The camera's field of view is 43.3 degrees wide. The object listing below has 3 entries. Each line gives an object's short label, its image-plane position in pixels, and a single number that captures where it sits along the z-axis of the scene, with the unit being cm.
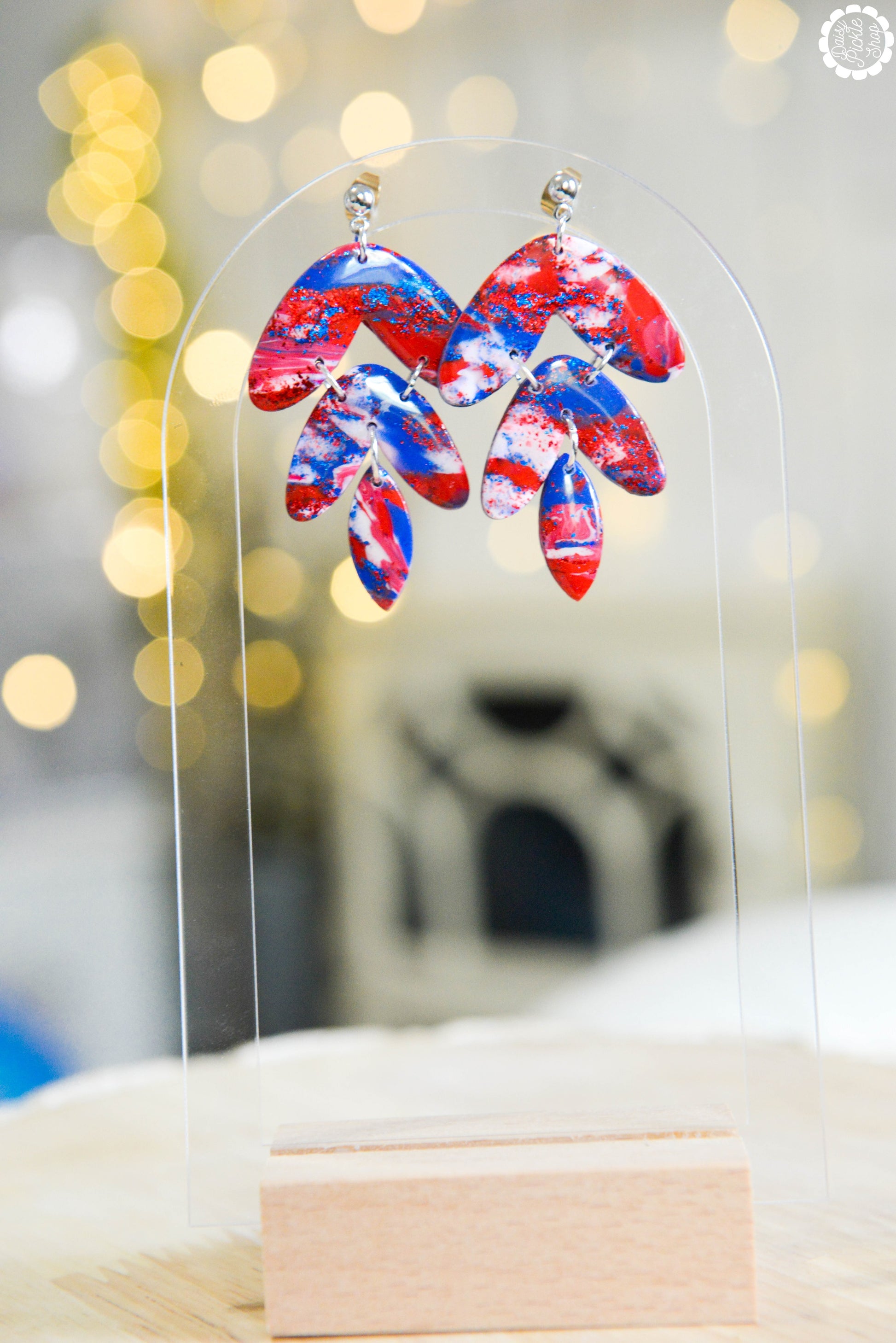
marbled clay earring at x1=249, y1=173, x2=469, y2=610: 55
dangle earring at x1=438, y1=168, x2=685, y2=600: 53
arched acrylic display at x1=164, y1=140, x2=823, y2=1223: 56
